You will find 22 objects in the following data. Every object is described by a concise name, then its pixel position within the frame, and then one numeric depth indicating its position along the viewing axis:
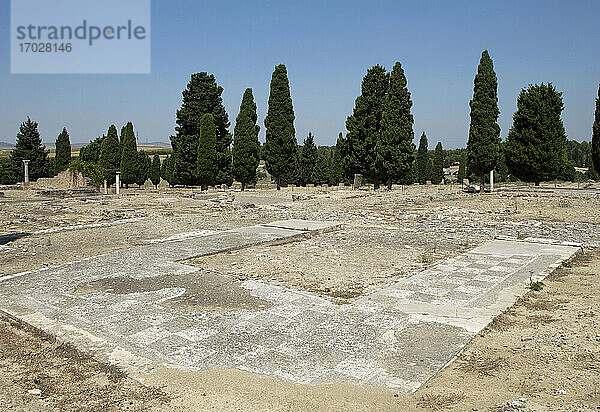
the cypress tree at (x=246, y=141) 30.56
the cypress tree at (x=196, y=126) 32.28
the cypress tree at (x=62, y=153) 41.06
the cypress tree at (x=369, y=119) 29.38
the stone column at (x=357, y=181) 29.73
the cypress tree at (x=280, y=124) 30.69
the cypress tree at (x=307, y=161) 43.47
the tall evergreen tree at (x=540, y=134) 28.48
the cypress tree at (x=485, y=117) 27.66
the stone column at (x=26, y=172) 31.03
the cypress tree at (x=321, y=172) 43.72
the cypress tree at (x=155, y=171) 51.62
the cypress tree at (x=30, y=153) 37.88
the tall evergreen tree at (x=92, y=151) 42.91
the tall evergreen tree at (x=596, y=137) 27.00
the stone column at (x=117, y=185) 26.91
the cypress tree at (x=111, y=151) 38.17
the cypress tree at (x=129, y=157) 37.78
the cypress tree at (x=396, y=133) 28.39
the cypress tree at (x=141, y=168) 39.31
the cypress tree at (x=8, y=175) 38.88
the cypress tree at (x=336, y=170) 45.00
